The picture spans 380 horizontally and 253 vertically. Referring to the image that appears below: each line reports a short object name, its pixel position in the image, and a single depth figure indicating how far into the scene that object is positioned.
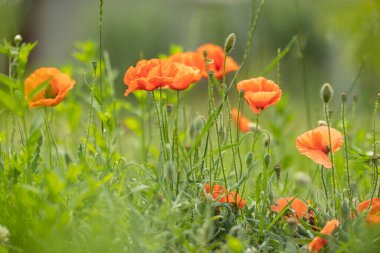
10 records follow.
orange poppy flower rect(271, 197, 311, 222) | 2.73
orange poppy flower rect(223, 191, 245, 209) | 2.69
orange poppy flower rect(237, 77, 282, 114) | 2.70
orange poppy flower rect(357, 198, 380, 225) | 2.65
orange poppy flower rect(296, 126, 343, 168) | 2.72
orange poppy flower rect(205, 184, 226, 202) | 2.72
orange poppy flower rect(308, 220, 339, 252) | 2.61
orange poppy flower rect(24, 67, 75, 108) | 2.74
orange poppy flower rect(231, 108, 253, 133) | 3.11
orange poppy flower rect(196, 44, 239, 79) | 2.99
